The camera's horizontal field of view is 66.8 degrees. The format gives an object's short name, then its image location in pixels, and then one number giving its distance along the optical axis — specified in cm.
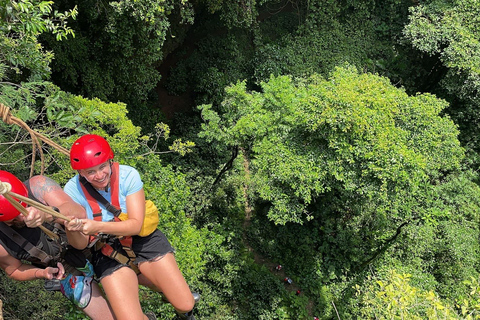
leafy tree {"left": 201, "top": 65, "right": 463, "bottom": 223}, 951
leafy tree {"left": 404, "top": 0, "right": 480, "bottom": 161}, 1555
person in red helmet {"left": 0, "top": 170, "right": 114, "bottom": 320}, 325
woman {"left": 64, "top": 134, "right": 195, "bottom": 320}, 340
